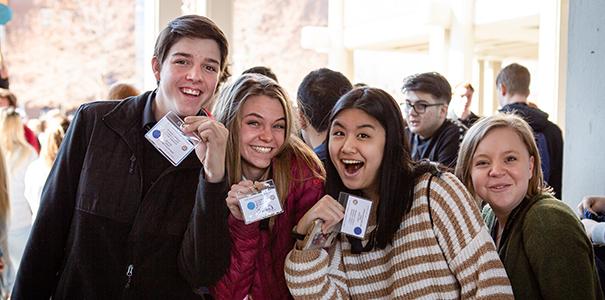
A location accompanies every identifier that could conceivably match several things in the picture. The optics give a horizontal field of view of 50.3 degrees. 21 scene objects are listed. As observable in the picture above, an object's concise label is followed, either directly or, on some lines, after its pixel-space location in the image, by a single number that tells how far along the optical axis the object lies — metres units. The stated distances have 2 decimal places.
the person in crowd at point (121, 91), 3.92
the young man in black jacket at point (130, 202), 2.09
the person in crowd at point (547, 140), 4.46
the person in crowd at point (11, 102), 5.15
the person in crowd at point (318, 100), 3.17
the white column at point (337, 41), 13.04
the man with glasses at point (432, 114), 4.09
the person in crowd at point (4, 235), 1.81
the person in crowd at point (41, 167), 4.83
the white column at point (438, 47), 11.54
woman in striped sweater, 2.02
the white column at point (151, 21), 3.93
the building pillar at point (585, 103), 3.32
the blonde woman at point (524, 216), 2.01
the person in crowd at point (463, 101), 5.67
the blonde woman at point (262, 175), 2.11
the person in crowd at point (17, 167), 4.51
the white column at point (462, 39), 11.31
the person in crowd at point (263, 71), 3.60
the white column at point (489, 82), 18.47
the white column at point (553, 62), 7.88
